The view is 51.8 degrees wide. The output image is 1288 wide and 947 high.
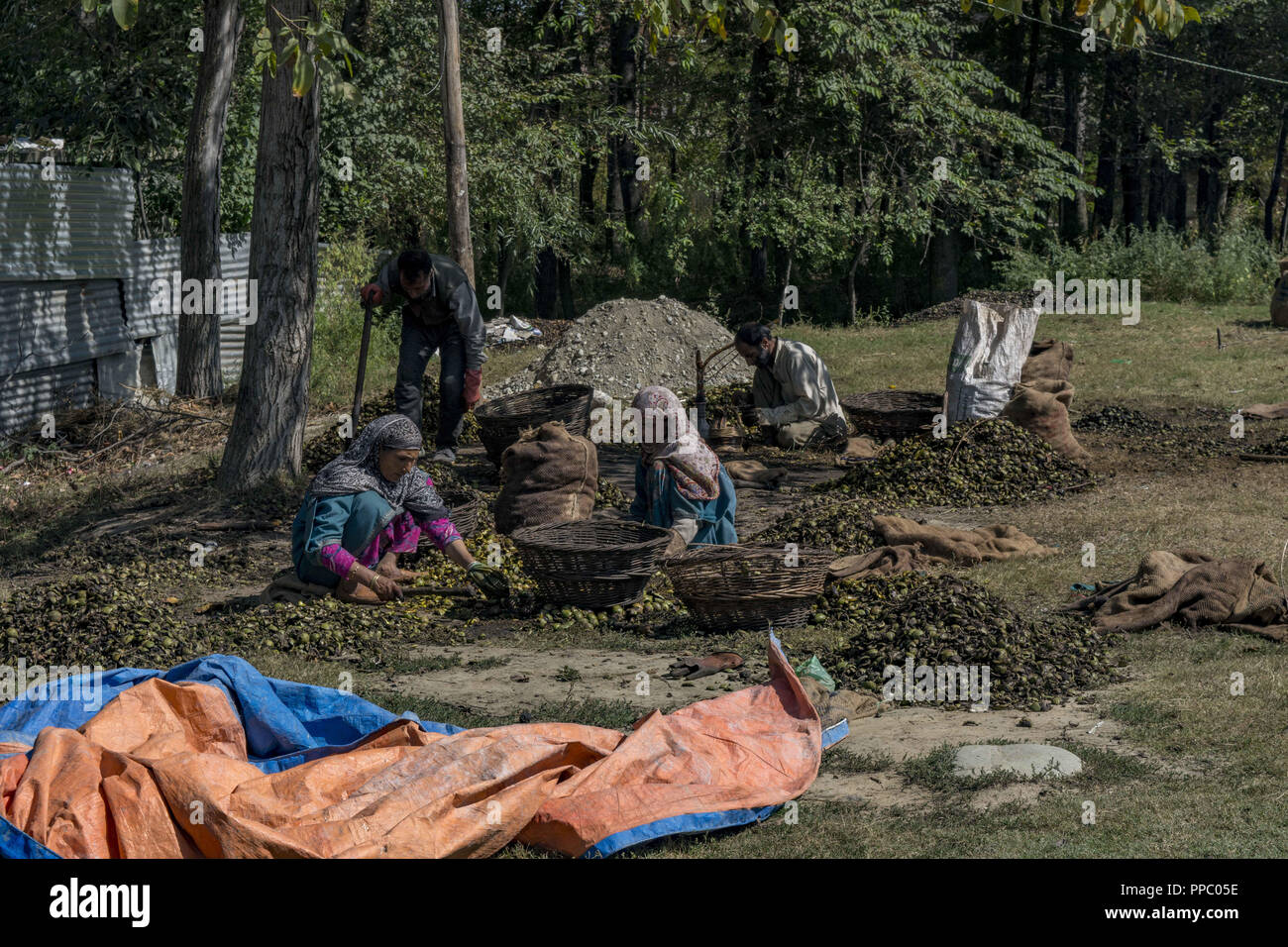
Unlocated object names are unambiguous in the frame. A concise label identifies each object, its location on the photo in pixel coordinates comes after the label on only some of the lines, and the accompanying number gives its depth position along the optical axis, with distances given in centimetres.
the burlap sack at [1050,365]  1194
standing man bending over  1013
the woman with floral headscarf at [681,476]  774
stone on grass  463
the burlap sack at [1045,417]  1080
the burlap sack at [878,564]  737
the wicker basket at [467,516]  855
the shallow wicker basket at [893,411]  1154
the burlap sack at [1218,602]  623
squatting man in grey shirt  1151
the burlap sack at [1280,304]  1777
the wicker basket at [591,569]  706
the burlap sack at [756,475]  1059
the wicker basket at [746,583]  664
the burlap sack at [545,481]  872
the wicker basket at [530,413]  1081
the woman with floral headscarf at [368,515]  710
